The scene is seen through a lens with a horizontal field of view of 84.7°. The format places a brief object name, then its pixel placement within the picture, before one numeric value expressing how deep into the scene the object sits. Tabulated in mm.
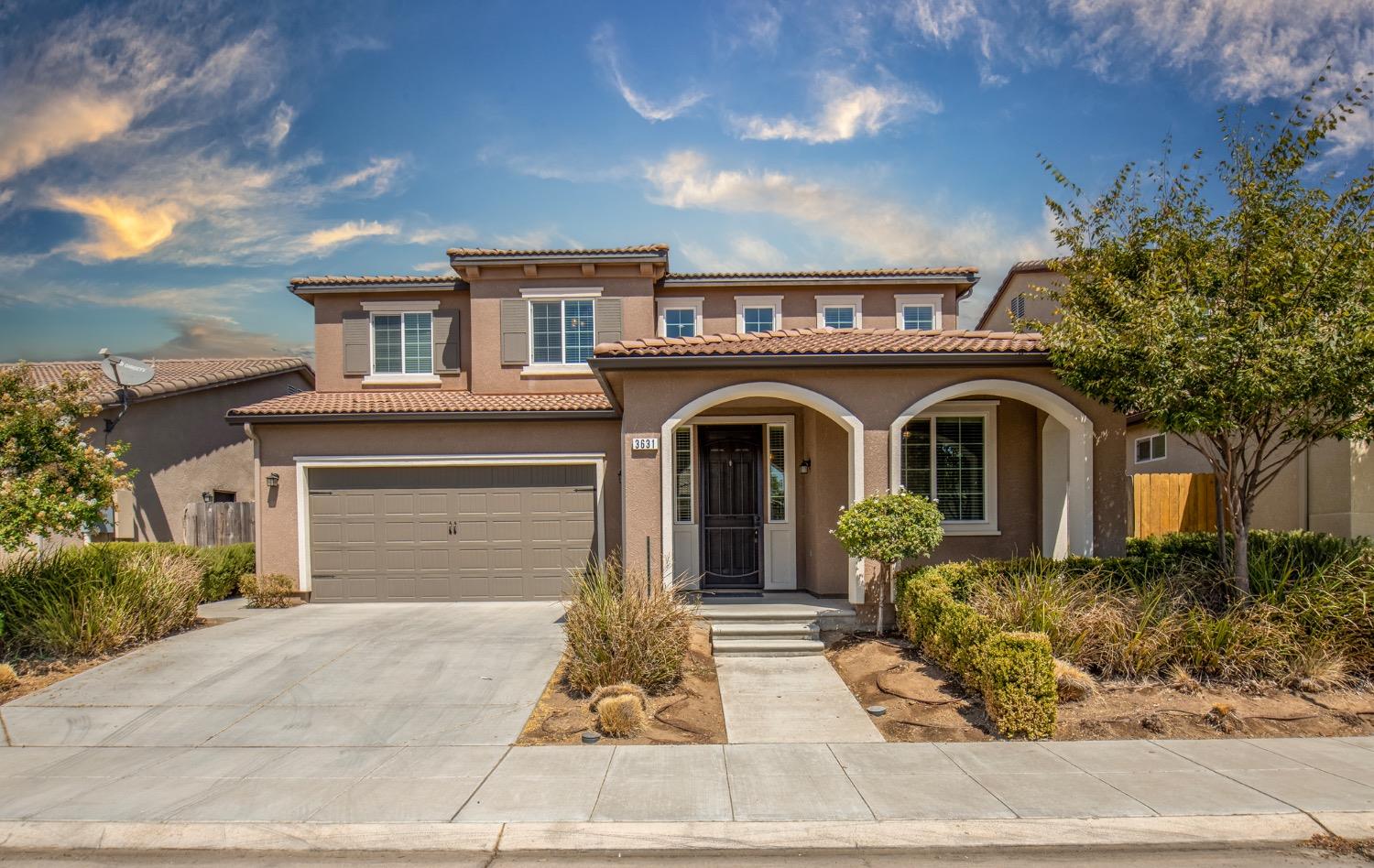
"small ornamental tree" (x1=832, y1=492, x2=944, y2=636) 8867
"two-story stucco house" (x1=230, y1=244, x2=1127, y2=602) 9758
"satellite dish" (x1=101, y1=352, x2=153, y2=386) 13547
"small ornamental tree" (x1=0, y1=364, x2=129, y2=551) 8469
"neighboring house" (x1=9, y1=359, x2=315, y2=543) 14414
